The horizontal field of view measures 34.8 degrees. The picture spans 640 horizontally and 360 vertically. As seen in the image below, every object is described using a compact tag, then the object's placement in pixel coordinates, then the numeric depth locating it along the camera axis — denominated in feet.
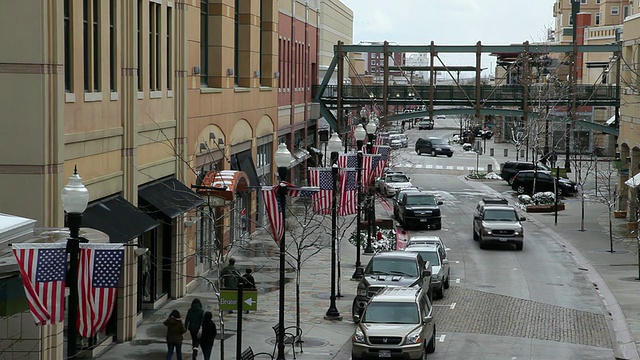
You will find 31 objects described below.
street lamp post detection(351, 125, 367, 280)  112.16
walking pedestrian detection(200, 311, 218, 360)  72.64
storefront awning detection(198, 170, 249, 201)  101.60
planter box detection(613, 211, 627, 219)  173.42
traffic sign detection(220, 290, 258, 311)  67.00
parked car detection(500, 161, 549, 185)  224.53
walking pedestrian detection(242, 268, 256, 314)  78.57
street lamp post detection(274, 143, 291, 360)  71.20
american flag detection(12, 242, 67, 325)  45.52
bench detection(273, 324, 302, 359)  77.04
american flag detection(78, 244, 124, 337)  47.06
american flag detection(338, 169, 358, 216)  106.74
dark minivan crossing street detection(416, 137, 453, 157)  317.01
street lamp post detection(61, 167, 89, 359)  44.01
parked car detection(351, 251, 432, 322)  90.17
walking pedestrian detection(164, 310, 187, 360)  72.38
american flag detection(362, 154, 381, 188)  122.62
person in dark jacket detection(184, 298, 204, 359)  74.54
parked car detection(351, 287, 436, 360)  71.87
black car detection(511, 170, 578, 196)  206.28
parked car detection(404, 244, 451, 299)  102.47
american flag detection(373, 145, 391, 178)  130.10
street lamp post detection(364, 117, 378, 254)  130.54
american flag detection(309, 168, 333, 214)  103.09
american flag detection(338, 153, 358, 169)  117.22
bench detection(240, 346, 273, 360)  68.46
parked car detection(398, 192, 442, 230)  157.48
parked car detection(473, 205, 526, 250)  138.51
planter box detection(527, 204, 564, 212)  185.16
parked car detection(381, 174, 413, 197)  198.18
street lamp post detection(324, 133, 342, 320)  92.63
